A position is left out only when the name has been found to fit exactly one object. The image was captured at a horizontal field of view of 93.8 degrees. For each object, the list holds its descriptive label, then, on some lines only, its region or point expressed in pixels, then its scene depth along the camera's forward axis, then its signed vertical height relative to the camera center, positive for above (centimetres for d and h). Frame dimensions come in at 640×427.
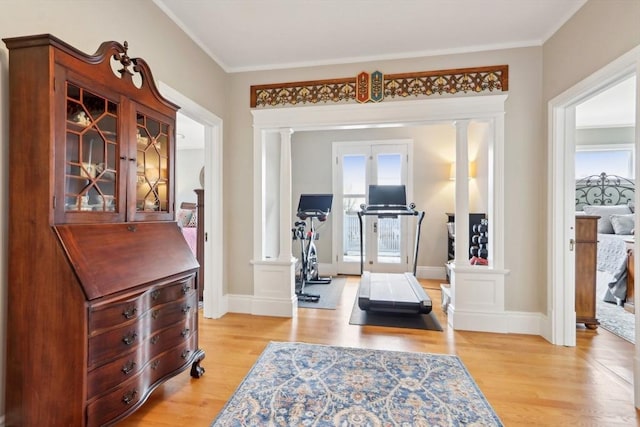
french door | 546 +11
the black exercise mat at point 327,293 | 384 -118
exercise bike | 447 -36
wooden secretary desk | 133 -19
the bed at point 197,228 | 381 -23
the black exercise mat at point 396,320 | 312 -117
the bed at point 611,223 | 362 -15
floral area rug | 169 -116
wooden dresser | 295 -57
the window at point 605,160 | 557 +102
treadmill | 327 -93
